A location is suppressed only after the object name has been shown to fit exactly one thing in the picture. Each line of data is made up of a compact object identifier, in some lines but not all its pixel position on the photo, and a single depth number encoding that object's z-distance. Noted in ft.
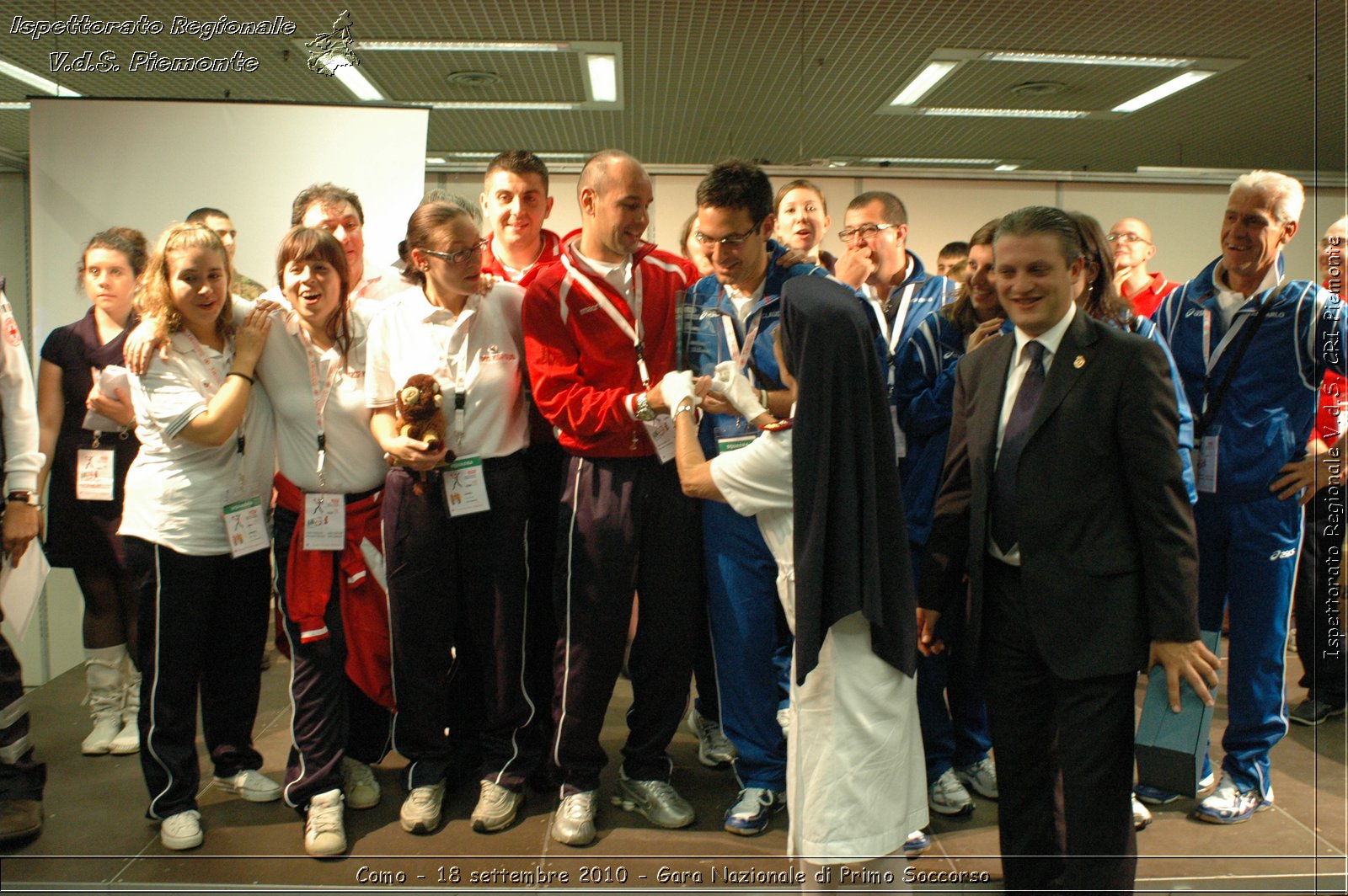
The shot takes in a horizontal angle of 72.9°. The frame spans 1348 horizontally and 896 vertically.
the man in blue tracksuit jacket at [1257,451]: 8.99
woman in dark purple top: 10.10
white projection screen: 11.52
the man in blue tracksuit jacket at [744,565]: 8.27
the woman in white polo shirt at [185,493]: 8.39
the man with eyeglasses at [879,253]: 10.48
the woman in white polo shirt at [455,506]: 8.54
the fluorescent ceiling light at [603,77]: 18.11
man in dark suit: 6.22
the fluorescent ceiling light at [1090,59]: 17.99
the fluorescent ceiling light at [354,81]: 13.10
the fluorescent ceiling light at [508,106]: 19.29
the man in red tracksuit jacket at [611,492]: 8.44
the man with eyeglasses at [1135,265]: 13.14
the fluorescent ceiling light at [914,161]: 28.71
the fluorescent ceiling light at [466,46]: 14.58
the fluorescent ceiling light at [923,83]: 19.79
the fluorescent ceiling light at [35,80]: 11.10
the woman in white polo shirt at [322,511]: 8.66
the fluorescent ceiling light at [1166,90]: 18.45
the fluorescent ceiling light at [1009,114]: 22.96
